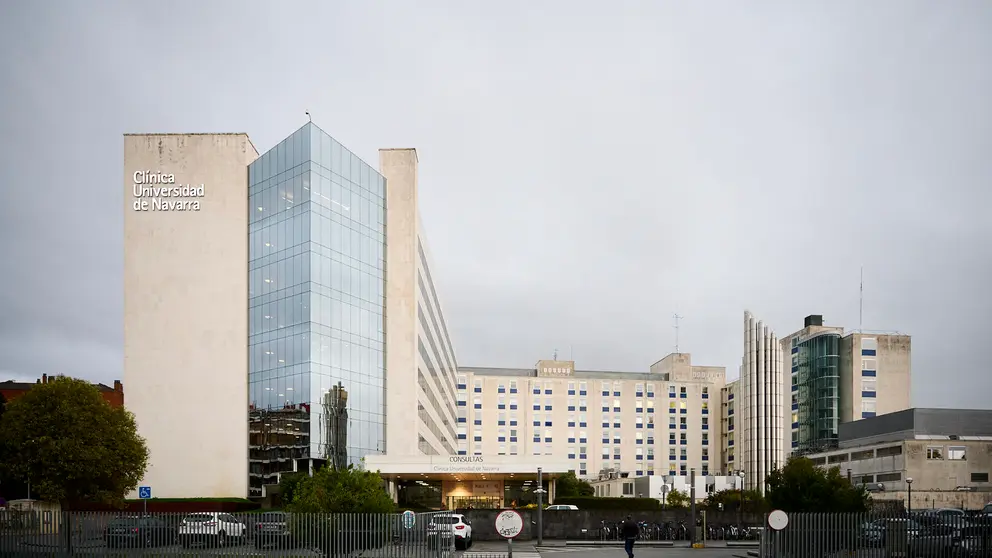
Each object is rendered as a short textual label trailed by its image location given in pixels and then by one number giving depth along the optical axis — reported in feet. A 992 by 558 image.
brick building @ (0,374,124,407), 390.38
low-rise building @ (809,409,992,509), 304.91
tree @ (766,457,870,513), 148.05
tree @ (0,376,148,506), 193.47
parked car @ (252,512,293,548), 102.63
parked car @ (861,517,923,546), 100.94
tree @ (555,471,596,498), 399.67
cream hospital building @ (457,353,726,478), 533.14
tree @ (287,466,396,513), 108.88
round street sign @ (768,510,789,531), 98.12
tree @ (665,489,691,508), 391.47
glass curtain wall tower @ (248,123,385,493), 227.20
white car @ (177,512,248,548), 105.40
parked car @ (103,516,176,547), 103.81
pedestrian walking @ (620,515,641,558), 114.83
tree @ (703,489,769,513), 305.55
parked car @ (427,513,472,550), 104.20
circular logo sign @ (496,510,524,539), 79.97
